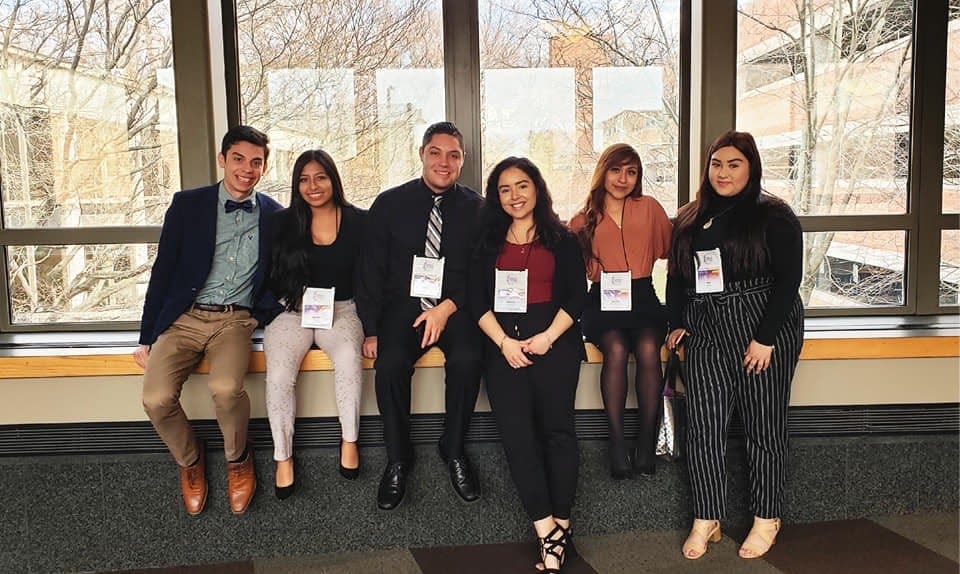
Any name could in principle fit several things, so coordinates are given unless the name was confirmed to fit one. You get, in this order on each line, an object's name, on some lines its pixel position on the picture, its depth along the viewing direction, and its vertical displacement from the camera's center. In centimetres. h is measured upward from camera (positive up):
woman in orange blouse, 262 -17
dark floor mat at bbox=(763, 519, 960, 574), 246 -113
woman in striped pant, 250 -34
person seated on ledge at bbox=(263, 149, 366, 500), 256 -19
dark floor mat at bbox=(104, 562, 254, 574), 262 -118
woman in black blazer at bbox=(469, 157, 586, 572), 246 -33
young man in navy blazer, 248 -21
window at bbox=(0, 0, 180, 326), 316 +45
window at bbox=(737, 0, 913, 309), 328 +54
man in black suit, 254 -19
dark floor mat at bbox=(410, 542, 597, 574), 253 -115
